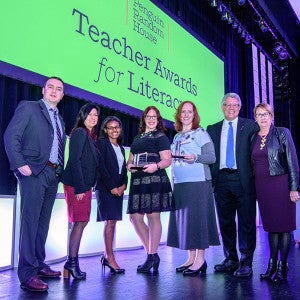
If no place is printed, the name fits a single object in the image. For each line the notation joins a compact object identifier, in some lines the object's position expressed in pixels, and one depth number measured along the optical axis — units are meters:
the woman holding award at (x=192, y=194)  2.68
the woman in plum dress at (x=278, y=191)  2.49
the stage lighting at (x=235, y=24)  6.72
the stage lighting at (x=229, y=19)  6.46
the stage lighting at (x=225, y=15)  6.28
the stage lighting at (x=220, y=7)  6.04
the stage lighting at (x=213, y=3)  5.77
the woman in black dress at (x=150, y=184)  2.73
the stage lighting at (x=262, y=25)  7.06
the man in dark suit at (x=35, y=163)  2.18
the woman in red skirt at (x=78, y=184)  2.49
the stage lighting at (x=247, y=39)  7.34
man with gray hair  2.73
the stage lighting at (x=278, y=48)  8.16
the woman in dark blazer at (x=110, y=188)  2.74
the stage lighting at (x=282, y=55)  8.38
